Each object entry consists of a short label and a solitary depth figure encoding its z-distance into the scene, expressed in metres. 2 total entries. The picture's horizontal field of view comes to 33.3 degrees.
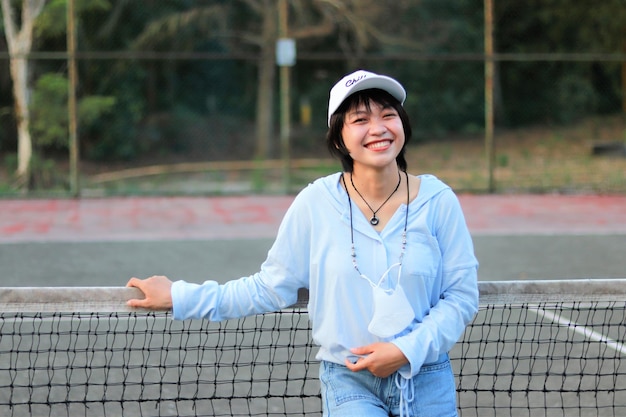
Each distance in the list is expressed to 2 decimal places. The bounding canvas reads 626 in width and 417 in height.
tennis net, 3.91
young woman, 3.12
